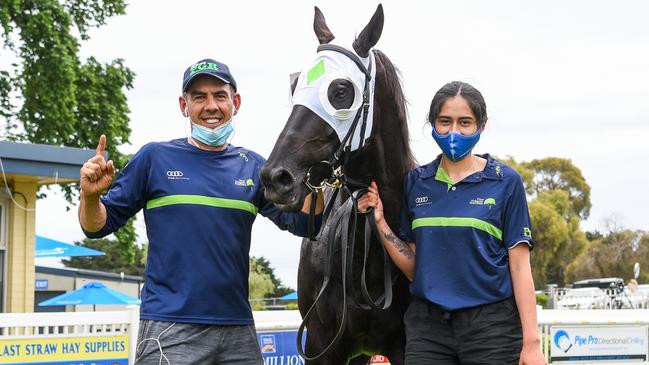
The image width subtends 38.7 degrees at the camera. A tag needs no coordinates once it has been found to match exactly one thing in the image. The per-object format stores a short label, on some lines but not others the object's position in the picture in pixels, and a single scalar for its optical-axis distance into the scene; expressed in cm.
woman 362
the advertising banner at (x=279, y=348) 707
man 353
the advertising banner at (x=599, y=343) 795
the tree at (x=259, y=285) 3803
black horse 373
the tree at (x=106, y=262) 5069
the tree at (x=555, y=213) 4628
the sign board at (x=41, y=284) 2866
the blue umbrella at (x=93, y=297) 1802
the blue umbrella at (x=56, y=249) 1545
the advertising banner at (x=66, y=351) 680
